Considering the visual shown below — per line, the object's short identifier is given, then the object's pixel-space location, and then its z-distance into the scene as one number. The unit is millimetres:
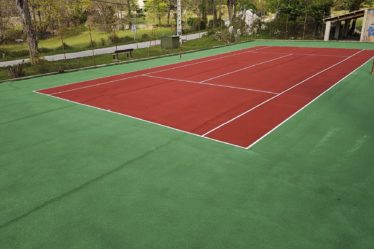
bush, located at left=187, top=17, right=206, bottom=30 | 51884
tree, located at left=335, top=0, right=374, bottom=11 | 38938
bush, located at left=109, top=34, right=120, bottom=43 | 34031
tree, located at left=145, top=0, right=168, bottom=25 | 59606
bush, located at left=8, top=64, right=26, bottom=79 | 17578
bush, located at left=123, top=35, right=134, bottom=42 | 36744
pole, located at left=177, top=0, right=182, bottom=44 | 30334
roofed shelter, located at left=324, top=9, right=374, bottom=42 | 31141
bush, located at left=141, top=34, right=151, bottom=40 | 38781
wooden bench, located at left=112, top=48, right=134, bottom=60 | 23117
